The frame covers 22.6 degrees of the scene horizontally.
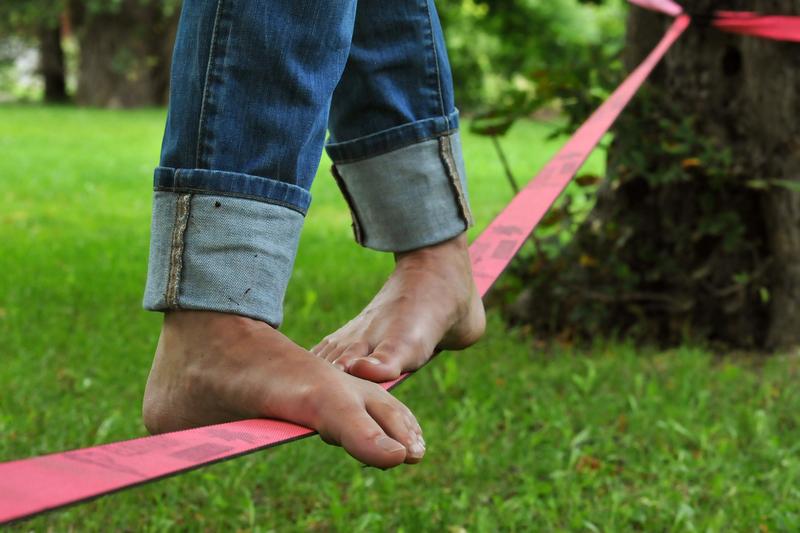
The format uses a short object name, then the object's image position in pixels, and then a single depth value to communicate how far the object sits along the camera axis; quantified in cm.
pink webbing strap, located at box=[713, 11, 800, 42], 543
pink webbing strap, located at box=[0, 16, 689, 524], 166
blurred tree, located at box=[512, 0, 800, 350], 601
